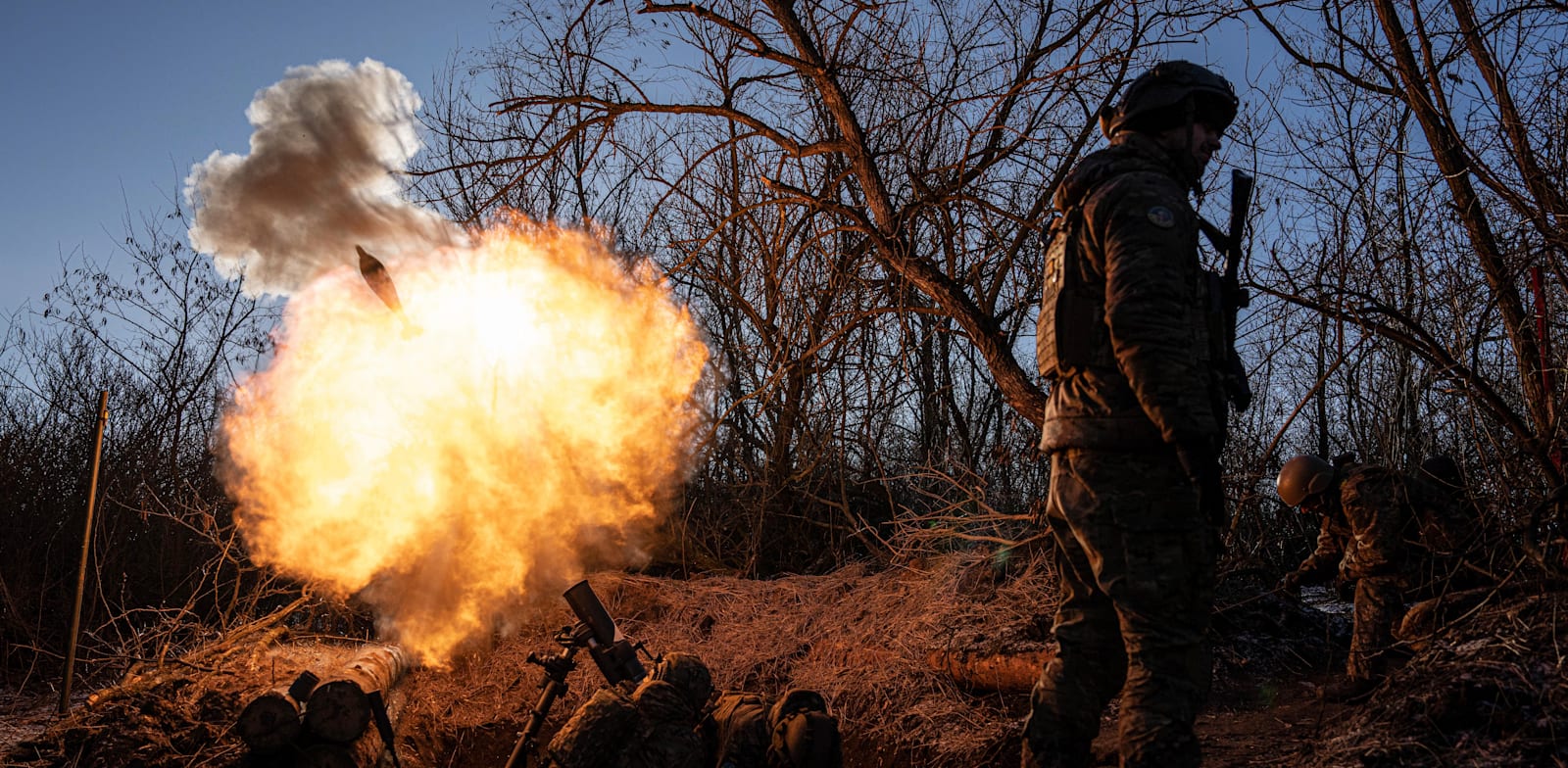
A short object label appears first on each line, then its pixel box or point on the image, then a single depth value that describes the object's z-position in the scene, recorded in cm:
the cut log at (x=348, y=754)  526
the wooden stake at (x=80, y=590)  636
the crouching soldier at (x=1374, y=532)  554
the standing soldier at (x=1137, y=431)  331
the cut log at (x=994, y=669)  550
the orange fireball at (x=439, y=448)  747
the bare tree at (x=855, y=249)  741
